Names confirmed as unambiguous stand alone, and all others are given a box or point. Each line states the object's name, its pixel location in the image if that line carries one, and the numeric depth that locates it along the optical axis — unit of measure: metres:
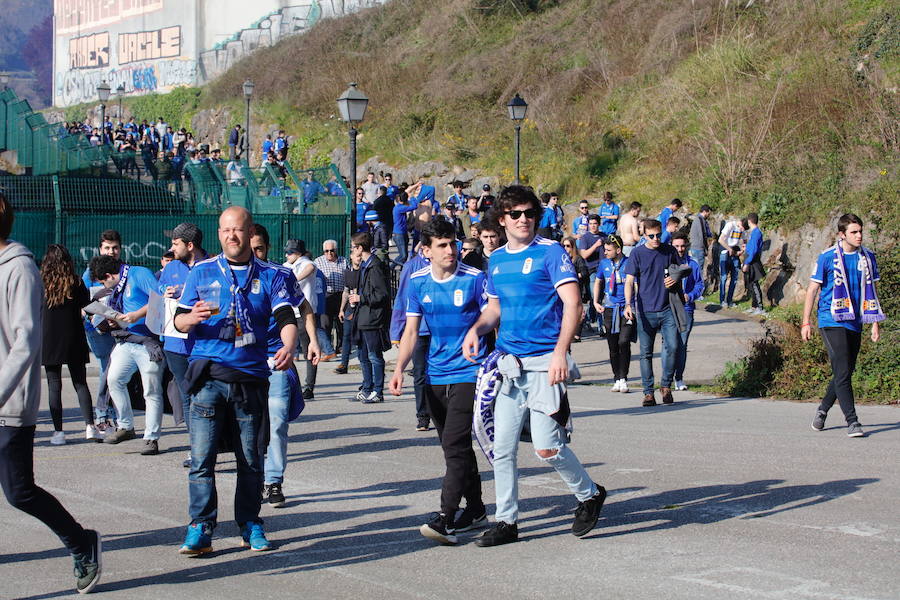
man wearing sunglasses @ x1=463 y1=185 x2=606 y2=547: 6.09
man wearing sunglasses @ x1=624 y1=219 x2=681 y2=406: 12.37
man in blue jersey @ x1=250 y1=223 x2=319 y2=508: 7.43
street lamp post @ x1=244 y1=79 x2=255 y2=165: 42.81
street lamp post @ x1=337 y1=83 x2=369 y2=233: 20.28
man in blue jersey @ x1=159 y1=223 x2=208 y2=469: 8.45
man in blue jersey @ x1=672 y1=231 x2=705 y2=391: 12.91
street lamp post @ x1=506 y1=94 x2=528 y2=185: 24.08
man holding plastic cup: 5.96
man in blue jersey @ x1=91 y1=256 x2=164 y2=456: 9.68
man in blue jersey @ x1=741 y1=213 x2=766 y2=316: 20.91
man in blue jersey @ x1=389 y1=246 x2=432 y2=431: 9.95
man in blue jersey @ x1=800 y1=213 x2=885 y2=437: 9.61
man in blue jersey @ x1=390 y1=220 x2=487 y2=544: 6.48
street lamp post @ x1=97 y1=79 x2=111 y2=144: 47.45
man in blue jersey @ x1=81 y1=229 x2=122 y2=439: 10.58
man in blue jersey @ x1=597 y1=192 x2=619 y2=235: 24.70
